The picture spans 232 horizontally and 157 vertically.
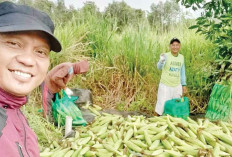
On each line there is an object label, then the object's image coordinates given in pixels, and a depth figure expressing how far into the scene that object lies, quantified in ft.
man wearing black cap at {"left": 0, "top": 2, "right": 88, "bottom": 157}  3.18
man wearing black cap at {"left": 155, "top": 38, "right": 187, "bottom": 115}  17.89
